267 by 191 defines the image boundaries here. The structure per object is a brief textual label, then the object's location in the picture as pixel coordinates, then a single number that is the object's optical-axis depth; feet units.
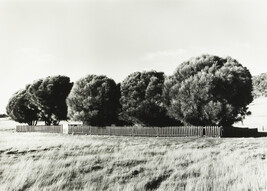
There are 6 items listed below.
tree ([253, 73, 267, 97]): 403.46
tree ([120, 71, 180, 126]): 146.82
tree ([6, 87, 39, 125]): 226.38
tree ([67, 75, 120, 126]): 162.09
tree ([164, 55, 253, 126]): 122.93
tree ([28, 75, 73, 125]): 198.51
